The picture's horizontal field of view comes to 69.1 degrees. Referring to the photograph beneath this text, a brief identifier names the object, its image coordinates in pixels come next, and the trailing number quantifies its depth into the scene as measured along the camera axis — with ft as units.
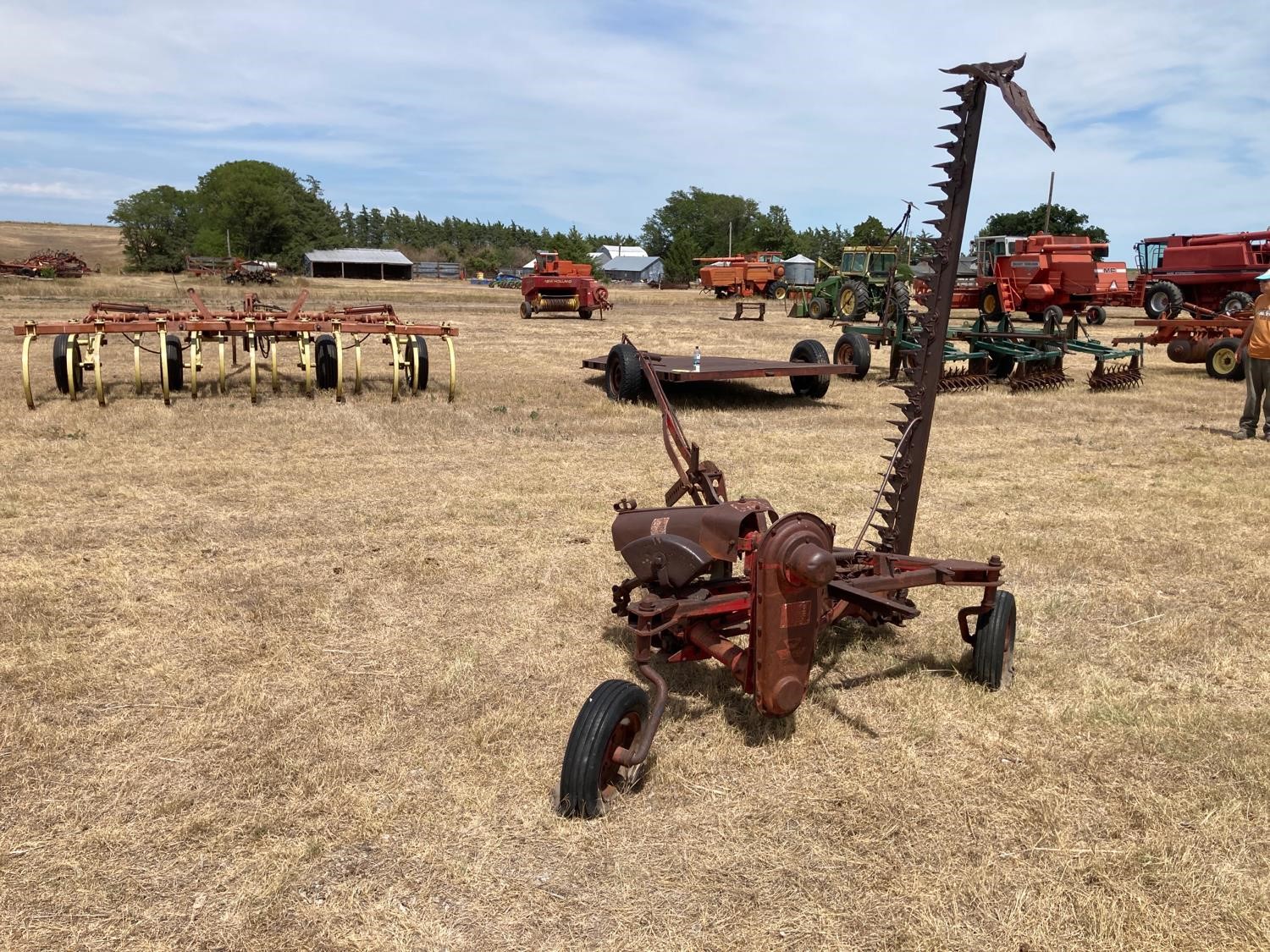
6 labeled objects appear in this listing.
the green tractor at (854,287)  71.61
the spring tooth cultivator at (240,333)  31.32
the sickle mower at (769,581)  9.80
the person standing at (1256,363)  27.58
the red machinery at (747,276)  112.98
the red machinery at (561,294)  81.20
